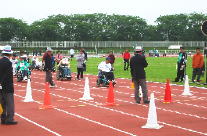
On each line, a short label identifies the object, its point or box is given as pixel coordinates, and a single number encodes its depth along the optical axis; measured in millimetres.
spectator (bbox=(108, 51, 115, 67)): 32156
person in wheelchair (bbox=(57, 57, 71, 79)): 28303
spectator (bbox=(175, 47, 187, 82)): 25141
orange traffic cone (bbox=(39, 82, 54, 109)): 15136
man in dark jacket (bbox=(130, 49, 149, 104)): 16328
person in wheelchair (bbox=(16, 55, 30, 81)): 27578
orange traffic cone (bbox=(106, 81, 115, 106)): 15804
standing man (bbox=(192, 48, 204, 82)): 24344
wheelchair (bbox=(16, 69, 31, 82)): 27542
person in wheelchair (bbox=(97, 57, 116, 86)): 23484
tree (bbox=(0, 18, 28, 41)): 131125
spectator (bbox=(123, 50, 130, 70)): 37844
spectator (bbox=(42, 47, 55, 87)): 23031
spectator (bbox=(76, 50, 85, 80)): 28509
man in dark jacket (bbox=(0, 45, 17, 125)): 12170
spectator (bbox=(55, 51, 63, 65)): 32941
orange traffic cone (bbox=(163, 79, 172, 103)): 16455
